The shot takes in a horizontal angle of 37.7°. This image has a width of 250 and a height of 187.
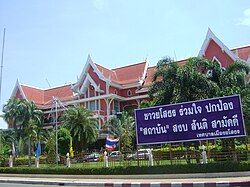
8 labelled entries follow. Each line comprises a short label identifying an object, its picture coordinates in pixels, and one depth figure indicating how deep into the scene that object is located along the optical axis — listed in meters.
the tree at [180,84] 23.75
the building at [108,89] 51.81
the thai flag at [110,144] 27.18
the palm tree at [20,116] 51.16
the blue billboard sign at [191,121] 17.45
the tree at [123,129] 44.06
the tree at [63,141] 41.12
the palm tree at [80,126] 44.22
